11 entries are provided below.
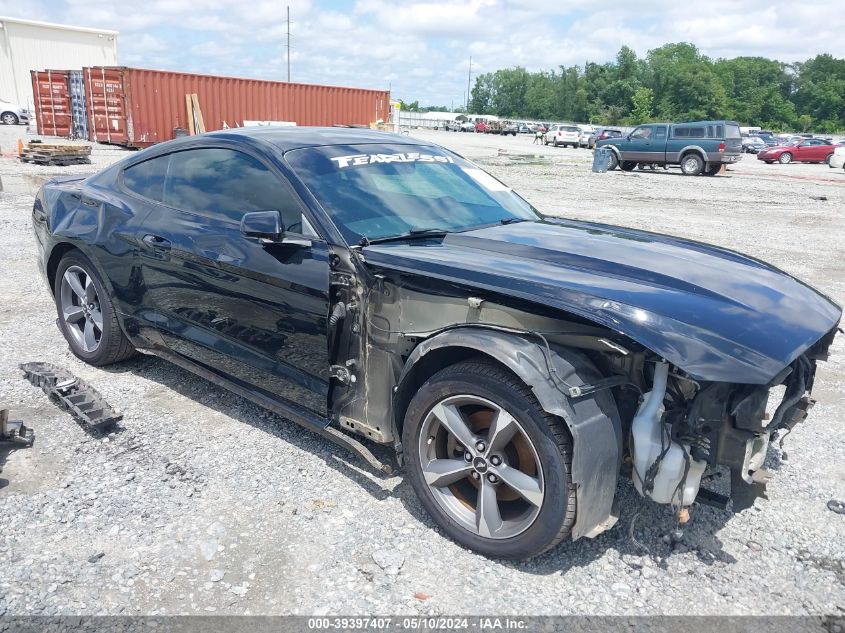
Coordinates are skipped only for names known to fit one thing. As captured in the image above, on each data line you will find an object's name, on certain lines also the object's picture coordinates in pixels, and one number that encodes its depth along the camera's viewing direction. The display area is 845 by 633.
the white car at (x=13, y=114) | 39.38
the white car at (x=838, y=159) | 31.19
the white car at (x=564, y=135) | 49.19
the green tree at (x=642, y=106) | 90.54
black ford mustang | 2.49
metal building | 46.66
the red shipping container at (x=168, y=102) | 24.34
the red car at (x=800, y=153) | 35.59
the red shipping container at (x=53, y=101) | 28.33
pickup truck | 24.50
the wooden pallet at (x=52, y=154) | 18.27
